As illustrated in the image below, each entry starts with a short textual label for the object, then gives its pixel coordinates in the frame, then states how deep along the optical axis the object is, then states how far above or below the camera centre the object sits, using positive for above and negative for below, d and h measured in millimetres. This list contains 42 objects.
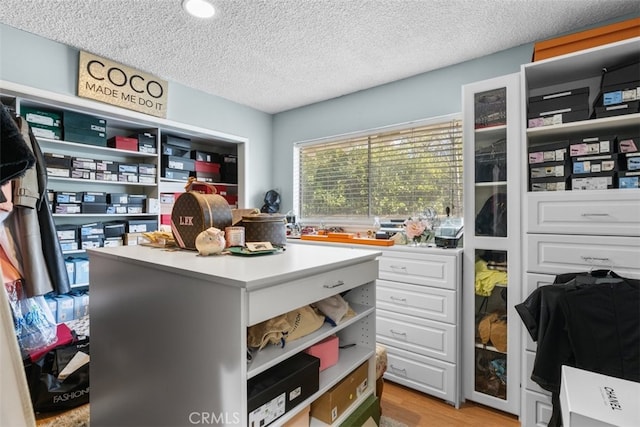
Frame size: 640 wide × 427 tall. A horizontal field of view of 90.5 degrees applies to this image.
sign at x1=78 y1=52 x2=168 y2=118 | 2314 +987
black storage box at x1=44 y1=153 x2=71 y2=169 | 2247 +364
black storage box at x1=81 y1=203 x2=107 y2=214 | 2430 +27
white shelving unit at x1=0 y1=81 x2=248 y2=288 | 2148 +657
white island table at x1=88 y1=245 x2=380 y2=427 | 803 -344
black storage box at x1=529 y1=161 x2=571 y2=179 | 1729 +240
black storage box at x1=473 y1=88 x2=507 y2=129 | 1936 +655
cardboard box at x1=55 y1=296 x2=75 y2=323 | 2197 -680
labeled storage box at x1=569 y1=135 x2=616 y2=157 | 1627 +355
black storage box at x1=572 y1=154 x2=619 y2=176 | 1611 +258
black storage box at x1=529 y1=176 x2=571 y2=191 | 1731 +164
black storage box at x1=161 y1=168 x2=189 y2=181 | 2938 +359
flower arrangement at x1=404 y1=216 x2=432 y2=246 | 2334 -132
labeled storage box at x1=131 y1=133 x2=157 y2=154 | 2736 +602
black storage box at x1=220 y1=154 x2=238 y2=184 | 3541 +467
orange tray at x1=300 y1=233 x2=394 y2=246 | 2383 -225
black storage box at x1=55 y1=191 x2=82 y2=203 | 2301 +107
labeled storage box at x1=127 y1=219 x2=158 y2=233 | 2713 -120
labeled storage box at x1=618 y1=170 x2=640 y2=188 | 1550 +168
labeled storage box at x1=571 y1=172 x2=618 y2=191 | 1611 +166
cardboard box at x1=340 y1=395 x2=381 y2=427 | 1170 -782
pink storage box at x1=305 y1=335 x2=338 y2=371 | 1167 -521
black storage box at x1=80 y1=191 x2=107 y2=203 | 2434 +114
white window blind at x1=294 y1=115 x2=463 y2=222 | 2617 +374
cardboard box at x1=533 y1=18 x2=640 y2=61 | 1635 +943
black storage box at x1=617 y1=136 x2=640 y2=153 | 1582 +344
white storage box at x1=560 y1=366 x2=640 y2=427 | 965 -621
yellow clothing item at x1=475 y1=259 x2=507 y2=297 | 1955 -408
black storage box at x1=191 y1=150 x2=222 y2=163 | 3287 +591
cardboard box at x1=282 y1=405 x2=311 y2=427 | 1022 -686
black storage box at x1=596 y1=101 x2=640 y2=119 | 1594 +533
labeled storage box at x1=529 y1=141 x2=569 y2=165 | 1736 +339
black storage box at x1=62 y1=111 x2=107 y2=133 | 2332 +684
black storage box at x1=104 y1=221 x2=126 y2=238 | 2557 -142
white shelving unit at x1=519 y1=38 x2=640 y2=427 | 1543 -31
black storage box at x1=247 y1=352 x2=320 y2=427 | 875 -524
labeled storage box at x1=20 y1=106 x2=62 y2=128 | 2166 +667
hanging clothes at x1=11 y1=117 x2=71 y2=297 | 1859 -137
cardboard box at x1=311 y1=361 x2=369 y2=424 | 1115 -685
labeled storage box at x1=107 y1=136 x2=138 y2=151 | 2604 +571
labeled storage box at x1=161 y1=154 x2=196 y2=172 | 2953 +469
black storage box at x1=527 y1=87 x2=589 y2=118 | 1716 +616
